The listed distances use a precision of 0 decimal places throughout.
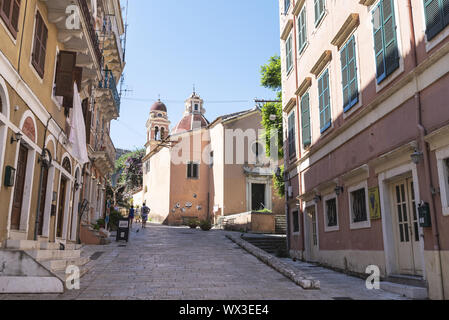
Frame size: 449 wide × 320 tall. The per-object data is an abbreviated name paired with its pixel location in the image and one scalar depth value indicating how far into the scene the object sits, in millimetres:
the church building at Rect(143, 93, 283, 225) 32250
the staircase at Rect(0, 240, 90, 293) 6777
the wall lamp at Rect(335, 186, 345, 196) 11484
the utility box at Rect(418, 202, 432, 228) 7363
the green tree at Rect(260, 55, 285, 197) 20312
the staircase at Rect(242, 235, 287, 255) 18234
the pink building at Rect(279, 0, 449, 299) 7281
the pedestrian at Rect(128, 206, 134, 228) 26016
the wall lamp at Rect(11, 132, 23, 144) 8239
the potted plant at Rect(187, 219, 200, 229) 28844
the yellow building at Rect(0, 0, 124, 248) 7973
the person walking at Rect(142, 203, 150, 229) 26627
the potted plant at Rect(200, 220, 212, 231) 26312
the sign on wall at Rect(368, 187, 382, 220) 9422
